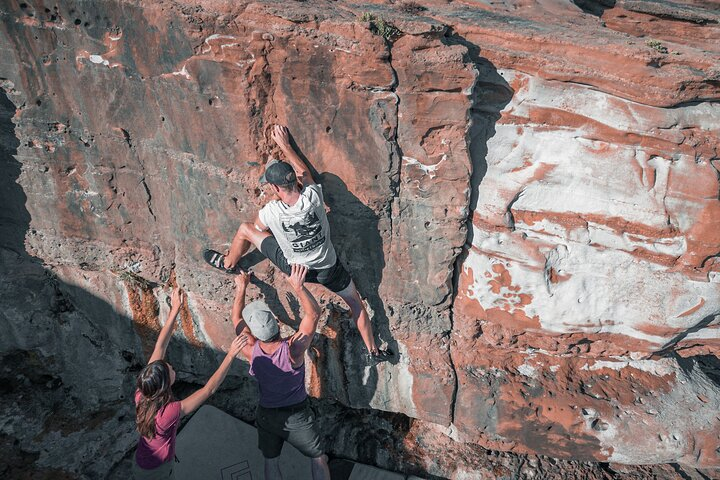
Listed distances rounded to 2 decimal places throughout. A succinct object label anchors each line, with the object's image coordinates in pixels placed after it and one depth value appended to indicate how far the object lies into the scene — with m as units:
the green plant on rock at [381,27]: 2.90
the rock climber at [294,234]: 3.10
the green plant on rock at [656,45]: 2.97
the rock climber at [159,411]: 3.08
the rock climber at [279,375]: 3.41
